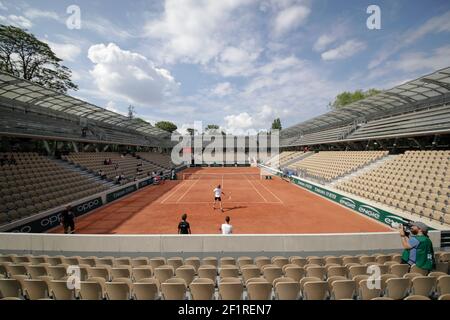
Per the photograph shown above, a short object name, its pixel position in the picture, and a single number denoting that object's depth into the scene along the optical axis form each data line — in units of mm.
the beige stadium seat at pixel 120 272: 6051
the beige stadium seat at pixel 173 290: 4863
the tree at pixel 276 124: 113900
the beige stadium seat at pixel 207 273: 6008
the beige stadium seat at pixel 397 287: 4965
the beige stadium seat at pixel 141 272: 5926
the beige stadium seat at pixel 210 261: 7281
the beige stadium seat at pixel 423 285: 4988
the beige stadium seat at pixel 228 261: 7152
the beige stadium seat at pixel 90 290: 4969
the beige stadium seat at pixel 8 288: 5086
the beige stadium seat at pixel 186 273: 5884
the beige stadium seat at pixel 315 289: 4898
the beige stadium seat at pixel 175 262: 6828
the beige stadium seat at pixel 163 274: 5840
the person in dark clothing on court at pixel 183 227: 9742
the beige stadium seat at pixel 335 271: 5949
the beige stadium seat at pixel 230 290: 4873
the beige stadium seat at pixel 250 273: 5984
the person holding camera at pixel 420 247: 5648
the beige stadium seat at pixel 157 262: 6895
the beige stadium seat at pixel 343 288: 4863
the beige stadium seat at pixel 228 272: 5988
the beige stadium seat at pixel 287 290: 4887
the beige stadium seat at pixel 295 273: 5891
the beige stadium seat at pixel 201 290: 4898
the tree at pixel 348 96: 71125
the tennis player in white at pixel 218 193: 18297
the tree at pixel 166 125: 109750
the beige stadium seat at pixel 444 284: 4945
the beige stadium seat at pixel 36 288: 5102
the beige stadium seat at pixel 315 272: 5957
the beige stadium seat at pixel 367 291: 4941
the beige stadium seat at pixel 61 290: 5031
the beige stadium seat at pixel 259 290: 4891
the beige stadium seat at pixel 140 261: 7009
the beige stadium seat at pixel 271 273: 5809
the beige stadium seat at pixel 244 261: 7039
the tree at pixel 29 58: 32500
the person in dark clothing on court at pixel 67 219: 12195
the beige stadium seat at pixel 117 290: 4938
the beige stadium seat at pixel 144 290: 4918
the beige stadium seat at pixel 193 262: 6896
